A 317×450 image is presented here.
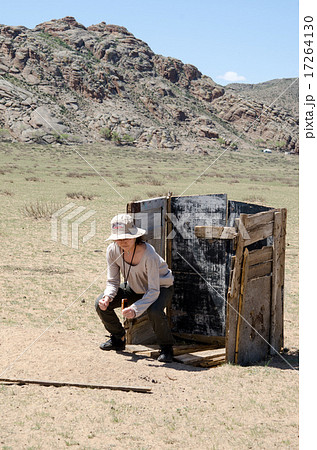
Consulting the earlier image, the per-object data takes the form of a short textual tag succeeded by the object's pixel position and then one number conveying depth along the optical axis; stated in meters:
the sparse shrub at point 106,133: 82.81
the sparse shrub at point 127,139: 82.49
